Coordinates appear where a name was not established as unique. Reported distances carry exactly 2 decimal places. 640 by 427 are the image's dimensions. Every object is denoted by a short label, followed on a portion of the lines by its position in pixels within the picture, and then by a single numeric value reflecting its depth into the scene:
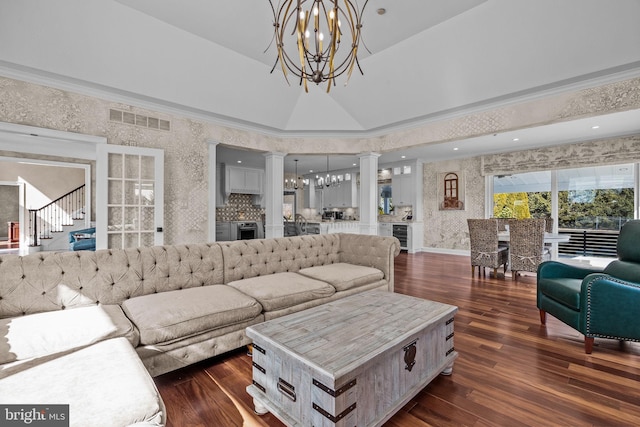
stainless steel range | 8.85
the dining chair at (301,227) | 7.03
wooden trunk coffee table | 1.29
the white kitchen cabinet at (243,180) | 8.74
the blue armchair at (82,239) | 6.11
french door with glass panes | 3.68
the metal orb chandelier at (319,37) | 1.80
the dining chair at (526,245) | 4.56
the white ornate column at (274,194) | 5.54
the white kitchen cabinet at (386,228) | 8.67
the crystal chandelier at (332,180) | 8.64
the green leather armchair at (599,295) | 2.18
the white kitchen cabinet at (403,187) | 8.51
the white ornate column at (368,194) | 5.68
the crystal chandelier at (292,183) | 11.02
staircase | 7.86
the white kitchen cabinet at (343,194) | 9.73
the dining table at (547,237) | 4.69
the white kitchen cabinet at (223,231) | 8.50
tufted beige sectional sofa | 1.09
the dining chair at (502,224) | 5.96
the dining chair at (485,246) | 4.95
